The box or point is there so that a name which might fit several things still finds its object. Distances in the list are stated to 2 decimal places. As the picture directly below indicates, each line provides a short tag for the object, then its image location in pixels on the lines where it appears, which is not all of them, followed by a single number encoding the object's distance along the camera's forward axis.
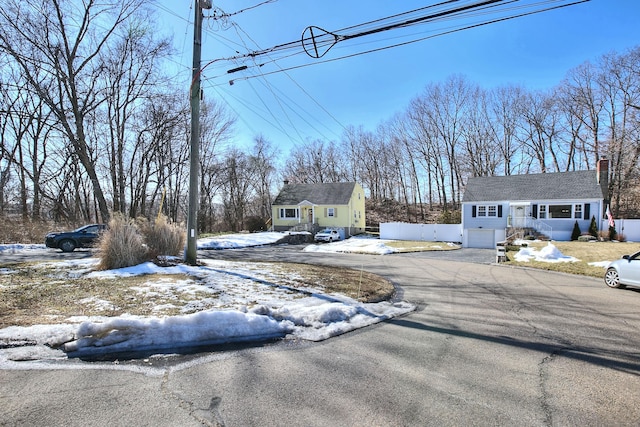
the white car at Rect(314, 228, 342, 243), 32.25
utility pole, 10.92
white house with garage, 27.17
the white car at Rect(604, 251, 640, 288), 8.93
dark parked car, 18.34
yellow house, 38.41
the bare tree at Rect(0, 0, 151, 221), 21.75
